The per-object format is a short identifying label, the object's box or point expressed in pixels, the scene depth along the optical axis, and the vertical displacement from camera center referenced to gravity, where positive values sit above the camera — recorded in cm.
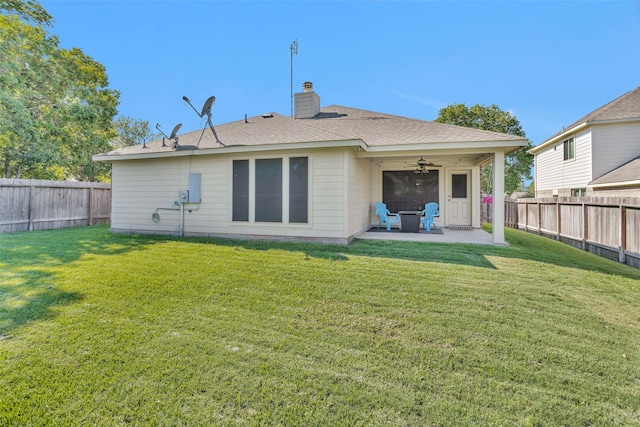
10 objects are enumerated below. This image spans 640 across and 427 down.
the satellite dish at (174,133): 898 +242
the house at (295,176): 709 +110
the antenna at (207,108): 835 +292
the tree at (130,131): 2593 +721
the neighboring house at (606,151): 1073 +267
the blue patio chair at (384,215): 938 +5
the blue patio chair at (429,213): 941 +12
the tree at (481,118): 2606 +849
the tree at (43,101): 1145 +485
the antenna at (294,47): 1275 +699
